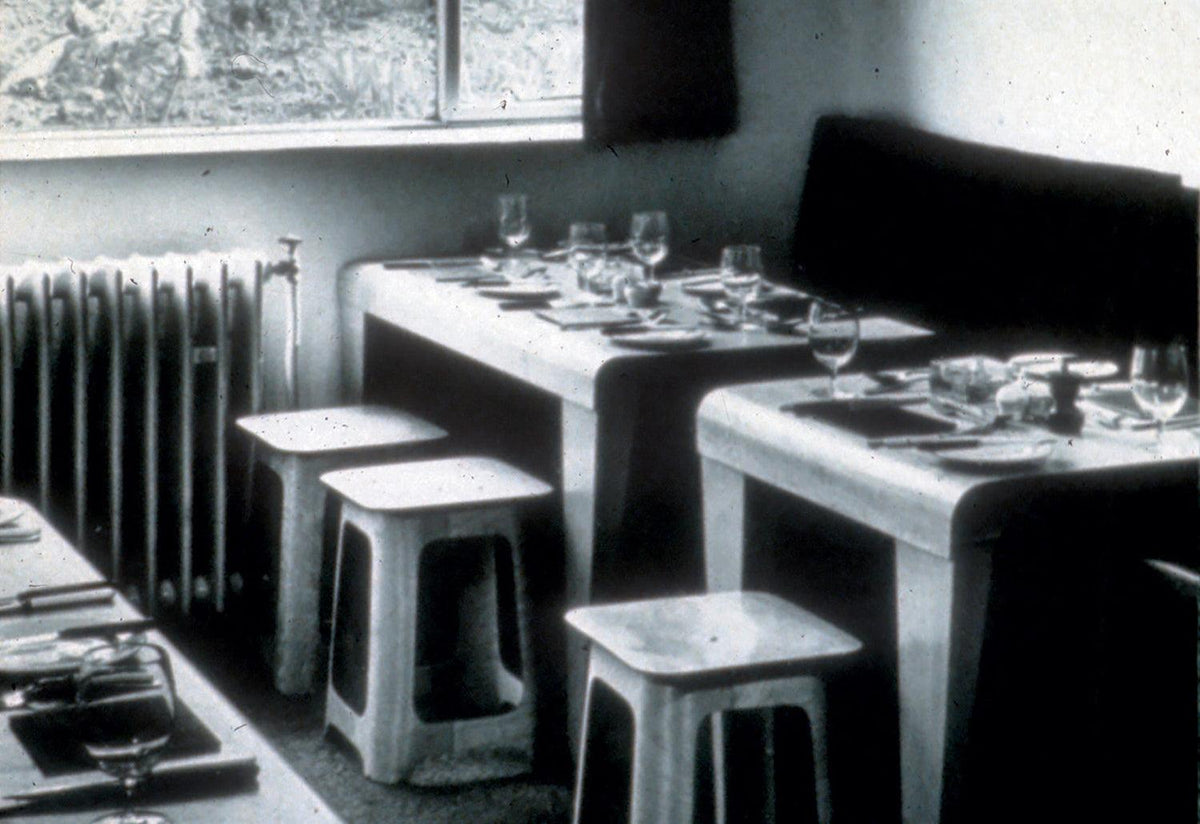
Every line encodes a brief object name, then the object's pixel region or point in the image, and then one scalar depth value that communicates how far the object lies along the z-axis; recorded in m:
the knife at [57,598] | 1.92
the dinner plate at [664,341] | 3.05
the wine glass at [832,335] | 2.64
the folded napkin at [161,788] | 1.46
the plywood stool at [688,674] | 2.22
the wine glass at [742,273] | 3.35
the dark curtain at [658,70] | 4.23
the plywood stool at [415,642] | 2.97
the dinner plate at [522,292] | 3.53
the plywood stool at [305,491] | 3.39
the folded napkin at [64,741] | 1.53
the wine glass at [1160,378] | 2.39
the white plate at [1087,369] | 2.77
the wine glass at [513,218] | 3.88
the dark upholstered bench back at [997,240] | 3.45
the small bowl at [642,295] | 3.44
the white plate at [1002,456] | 2.27
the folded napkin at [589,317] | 3.26
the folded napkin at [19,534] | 2.20
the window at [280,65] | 3.73
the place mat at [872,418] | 2.49
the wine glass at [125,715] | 1.44
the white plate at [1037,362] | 2.81
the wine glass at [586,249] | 3.60
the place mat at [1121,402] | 2.57
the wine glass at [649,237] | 3.65
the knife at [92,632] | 1.79
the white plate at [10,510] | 2.25
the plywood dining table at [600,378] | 3.00
